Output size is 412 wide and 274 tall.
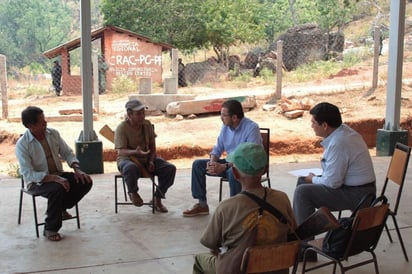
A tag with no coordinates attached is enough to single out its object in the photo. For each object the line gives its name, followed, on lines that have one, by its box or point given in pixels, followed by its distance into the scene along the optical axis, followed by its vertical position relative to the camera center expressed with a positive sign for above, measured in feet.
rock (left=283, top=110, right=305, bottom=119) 37.88 -2.84
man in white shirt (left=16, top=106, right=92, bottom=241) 13.99 -2.54
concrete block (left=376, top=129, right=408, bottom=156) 25.46 -3.12
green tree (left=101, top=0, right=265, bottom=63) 63.41 +6.17
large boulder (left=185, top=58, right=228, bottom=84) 60.08 +0.11
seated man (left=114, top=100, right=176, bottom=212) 16.07 -2.45
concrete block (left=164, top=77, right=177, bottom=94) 41.73 -0.93
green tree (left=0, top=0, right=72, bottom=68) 75.20 +5.87
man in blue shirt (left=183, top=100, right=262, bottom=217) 15.26 -2.26
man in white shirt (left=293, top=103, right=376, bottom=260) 11.93 -2.16
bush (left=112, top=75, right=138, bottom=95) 51.85 -1.27
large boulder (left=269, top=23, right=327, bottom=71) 64.18 +3.43
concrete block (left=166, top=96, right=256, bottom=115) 38.93 -2.39
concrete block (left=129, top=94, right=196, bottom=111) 40.70 -1.96
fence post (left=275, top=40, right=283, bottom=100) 40.47 -0.03
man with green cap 8.07 -2.11
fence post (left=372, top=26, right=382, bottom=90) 40.32 +1.95
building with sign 55.21 +1.86
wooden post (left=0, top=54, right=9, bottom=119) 37.68 -0.46
